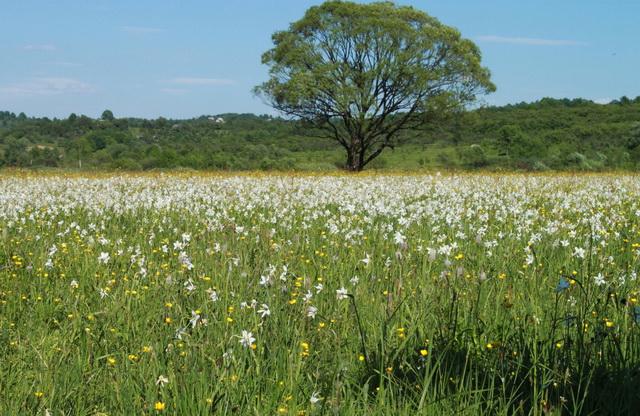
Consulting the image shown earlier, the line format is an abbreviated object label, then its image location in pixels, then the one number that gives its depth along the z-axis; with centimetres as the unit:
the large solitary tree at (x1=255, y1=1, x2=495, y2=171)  3738
